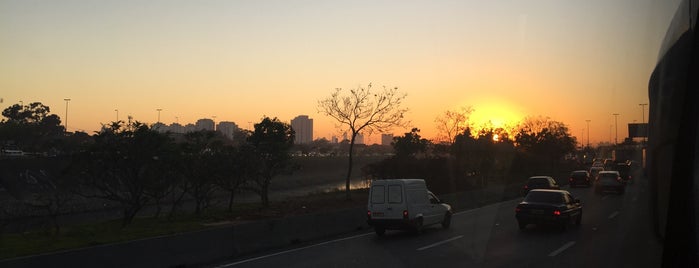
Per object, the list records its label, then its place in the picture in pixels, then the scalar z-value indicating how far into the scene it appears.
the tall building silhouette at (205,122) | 192.60
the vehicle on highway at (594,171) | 57.35
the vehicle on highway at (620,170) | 41.18
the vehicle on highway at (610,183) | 38.69
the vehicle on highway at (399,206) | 19.38
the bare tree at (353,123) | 38.94
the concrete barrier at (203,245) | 11.38
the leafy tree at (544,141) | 73.62
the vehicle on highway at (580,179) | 49.19
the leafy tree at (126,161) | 24.00
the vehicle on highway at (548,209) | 18.78
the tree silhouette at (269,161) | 35.56
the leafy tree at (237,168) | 32.25
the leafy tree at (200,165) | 30.70
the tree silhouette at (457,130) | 56.88
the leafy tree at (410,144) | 52.69
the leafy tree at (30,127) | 78.88
